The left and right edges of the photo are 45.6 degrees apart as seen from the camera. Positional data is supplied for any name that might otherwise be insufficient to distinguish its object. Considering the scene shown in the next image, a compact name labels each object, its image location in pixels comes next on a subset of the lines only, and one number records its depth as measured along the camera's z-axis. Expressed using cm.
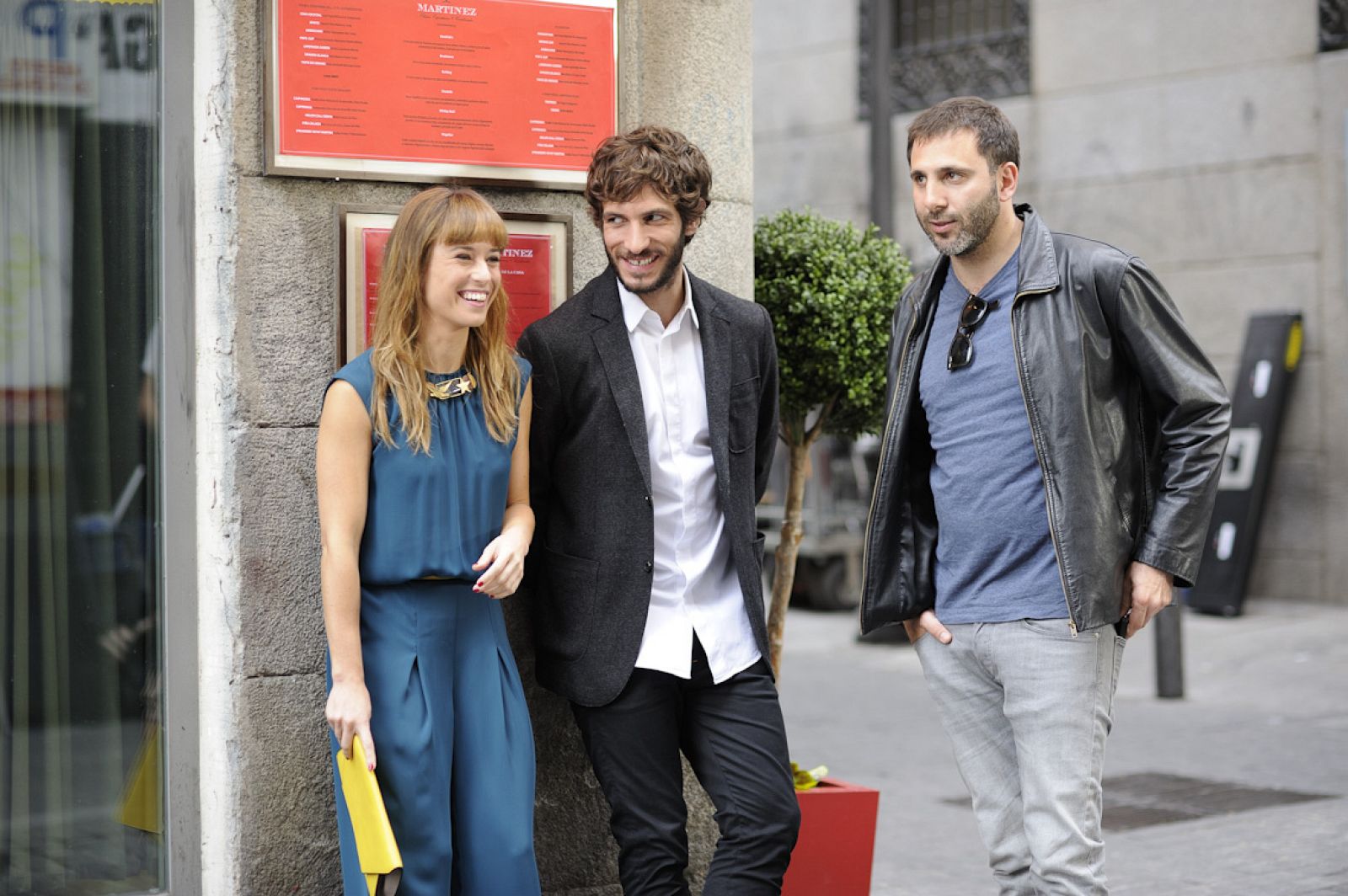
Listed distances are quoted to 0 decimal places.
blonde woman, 329
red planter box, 427
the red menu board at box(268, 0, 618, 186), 388
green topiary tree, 456
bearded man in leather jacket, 333
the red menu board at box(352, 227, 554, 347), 417
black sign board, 1196
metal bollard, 869
